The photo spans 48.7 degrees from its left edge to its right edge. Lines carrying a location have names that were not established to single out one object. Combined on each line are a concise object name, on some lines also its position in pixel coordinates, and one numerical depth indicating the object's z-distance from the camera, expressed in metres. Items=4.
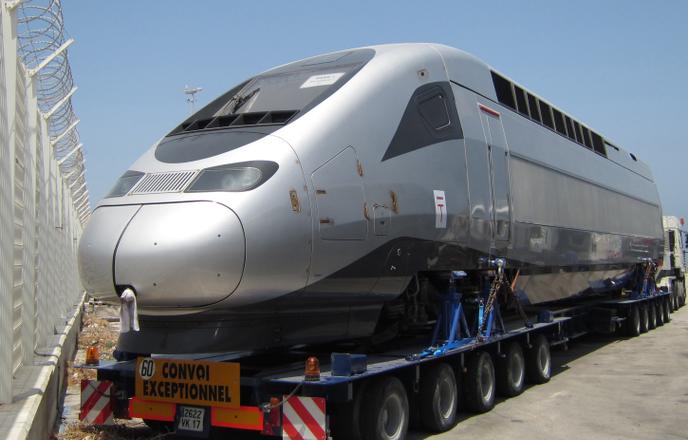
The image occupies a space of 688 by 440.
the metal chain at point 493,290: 9.12
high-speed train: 5.94
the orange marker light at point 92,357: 7.49
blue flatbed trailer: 6.15
